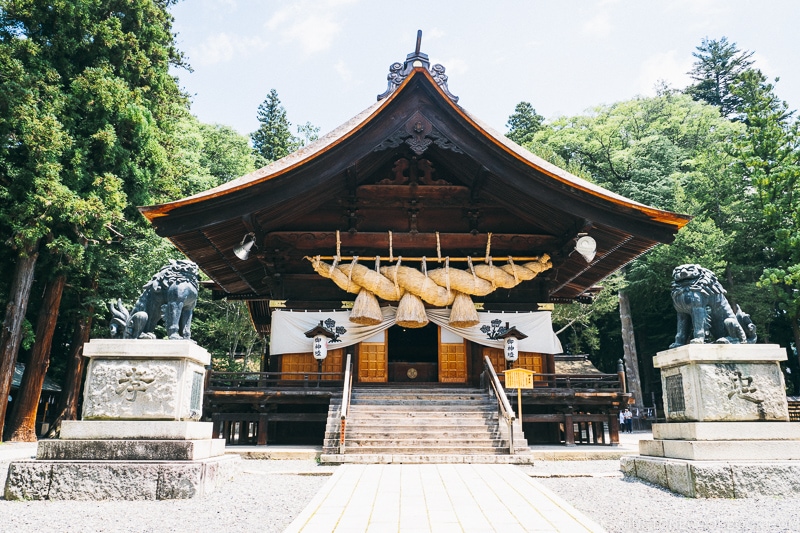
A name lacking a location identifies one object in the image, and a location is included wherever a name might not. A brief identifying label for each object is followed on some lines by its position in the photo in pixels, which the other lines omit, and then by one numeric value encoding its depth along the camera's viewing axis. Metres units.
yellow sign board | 8.52
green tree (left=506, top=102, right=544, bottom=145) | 39.22
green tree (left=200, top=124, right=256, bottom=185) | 30.50
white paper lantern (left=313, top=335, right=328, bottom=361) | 10.75
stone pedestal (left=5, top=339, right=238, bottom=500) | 4.75
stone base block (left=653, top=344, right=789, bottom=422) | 5.07
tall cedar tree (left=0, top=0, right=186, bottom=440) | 14.08
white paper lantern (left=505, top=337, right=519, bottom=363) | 10.82
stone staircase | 7.58
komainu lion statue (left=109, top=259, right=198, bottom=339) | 5.55
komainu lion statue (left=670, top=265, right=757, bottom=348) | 5.38
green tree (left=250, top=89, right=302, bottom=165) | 39.16
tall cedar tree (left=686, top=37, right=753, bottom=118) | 39.28
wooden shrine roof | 9.30
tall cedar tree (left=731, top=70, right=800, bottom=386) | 20.89
